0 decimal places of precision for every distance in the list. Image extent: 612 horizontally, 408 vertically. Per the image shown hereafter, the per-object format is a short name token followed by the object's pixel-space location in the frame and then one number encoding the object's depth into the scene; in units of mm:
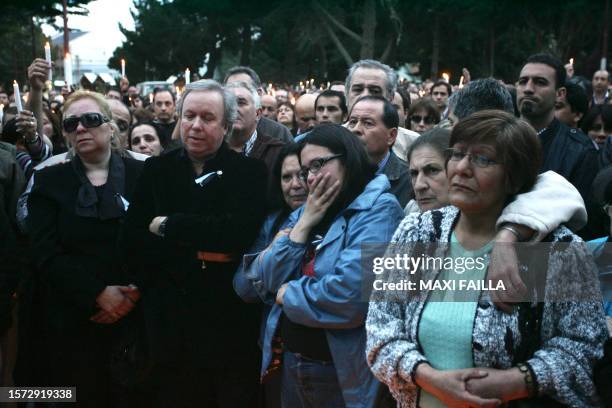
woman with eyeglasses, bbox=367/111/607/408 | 3051
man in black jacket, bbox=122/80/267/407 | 4531
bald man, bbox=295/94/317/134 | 8500
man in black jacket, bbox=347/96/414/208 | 4863
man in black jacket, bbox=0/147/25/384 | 4645
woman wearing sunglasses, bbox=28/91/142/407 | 4758
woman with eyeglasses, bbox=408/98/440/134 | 7438
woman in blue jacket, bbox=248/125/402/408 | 3832
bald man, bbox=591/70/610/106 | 11680
